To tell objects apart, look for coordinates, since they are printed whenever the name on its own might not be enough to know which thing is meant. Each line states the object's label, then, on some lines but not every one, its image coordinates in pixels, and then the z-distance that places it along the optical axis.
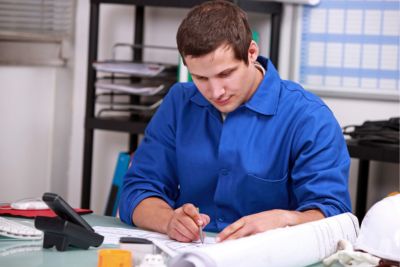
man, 2.21
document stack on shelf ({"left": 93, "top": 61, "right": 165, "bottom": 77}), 3.38
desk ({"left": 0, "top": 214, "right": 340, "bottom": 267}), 1.91
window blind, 3.84
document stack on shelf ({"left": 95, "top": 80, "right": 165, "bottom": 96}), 3.40
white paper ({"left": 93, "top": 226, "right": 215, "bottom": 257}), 1.99
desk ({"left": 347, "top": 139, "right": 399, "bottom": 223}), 3.00
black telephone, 1.99
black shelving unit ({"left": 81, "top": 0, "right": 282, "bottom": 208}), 3.36
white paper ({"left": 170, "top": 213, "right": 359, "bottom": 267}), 1.78
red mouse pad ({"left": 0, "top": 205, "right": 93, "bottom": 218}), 2.32
